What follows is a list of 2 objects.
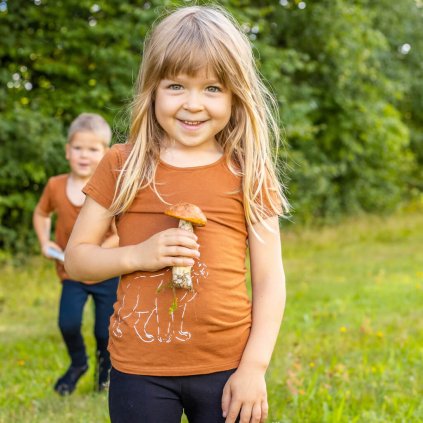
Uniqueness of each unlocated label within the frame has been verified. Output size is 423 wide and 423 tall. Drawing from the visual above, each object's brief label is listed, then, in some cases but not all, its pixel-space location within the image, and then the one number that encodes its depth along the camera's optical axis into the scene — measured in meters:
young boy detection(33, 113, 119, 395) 4.38
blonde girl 2.00
